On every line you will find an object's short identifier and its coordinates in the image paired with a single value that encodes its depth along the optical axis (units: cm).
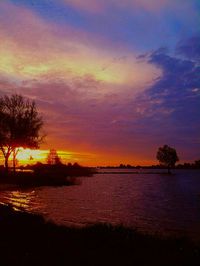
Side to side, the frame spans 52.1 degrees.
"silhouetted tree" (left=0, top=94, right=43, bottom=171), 3894
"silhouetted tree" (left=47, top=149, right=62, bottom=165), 9220
